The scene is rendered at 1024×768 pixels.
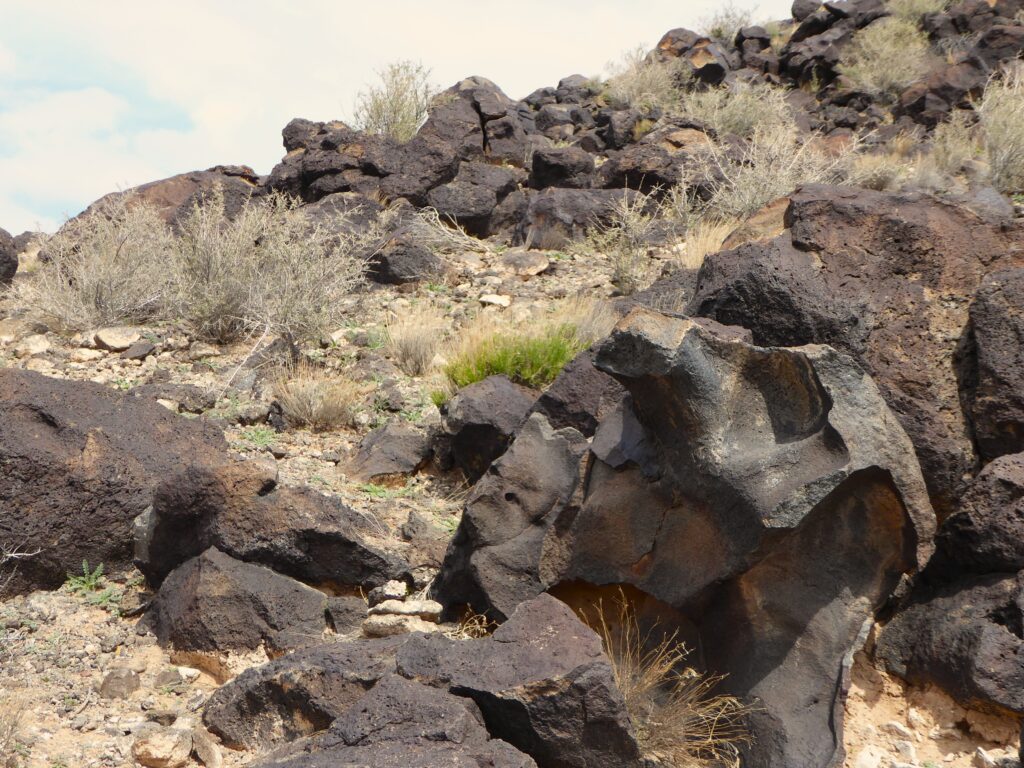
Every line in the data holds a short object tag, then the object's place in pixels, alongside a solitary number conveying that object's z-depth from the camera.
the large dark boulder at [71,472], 4.54
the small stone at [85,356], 7.73
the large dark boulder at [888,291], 4.02
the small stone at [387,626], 3.96
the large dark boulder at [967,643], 3.23
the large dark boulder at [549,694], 3.00
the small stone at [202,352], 8.10
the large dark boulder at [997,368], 3.92
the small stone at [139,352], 7.82
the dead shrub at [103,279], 8.38
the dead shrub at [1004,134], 10.64
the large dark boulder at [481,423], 5.87
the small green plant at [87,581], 4.53
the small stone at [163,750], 3.23
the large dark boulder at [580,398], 5.22
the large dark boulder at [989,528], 3.46
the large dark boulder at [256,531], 4.29
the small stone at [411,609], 4.16
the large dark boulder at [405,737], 2.69
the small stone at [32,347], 7.81
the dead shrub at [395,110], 17.05
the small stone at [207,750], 3.26
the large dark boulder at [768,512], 3.40
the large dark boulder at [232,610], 3.96
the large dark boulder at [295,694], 3.26
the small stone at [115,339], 7.92
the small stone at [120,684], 3.67
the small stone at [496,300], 9.59
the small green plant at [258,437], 6.16
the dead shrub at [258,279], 8.41
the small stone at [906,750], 3.29
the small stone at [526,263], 10.59
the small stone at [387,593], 4.37
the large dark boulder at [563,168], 14.05
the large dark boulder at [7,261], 10.33
